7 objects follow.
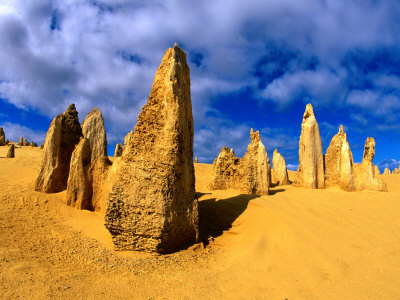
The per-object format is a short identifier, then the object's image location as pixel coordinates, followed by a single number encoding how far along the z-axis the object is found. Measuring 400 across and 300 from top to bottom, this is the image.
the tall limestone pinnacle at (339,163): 10.72
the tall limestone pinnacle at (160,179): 4.25
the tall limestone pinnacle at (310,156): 11.22
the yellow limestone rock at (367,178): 10.77
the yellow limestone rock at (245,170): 9.09
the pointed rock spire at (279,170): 14.21
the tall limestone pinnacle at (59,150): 7.07
